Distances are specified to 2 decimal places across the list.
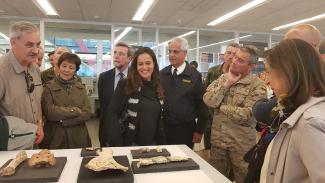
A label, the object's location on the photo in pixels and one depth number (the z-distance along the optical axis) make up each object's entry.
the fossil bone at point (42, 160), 1.45
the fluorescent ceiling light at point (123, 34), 9.61
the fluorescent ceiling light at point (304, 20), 7.61
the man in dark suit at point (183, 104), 2.70
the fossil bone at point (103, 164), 1.34
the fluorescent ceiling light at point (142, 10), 6.51
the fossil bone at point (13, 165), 1.34
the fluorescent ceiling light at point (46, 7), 6.70
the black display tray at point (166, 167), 1.47
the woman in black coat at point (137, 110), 2.25
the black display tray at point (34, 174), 1.30
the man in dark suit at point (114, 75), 3.17
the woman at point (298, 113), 0.98
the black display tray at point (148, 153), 1.71
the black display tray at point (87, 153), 1.73
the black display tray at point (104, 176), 1.29
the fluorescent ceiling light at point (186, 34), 10.11
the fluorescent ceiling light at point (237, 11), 6.38
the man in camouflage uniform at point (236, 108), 2.21
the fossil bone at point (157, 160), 1.52
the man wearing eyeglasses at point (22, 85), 1.87
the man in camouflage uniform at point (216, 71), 3.26
